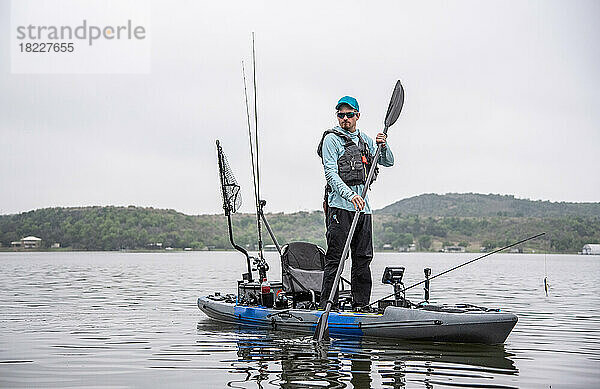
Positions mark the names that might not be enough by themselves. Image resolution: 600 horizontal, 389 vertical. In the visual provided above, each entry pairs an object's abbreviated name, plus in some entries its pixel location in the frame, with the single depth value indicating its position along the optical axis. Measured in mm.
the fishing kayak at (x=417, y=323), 7734
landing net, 11211
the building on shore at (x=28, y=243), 98900
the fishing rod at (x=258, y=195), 10791
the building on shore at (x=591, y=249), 86806
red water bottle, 10039
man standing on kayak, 8648
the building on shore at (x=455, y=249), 110938
